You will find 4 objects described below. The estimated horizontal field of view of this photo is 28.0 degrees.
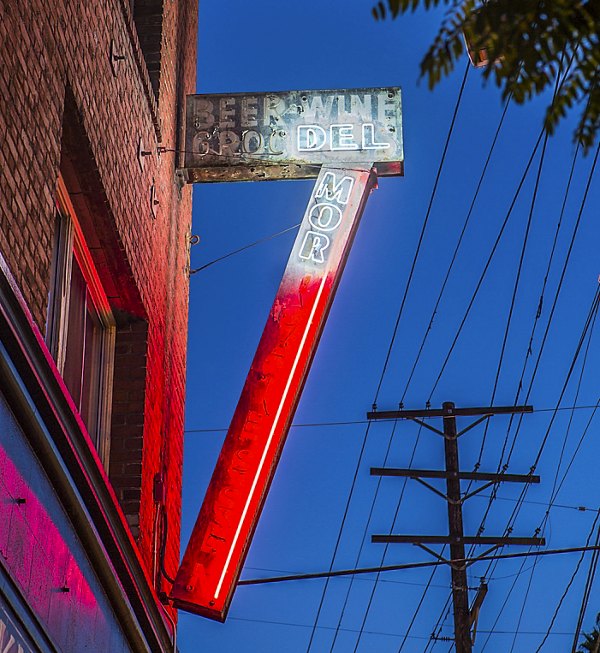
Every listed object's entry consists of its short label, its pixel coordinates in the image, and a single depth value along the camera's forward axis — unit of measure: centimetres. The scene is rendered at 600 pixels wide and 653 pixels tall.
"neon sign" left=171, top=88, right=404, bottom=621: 947
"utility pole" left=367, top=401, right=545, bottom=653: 1880
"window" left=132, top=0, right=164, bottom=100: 1169
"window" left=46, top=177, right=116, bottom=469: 896
